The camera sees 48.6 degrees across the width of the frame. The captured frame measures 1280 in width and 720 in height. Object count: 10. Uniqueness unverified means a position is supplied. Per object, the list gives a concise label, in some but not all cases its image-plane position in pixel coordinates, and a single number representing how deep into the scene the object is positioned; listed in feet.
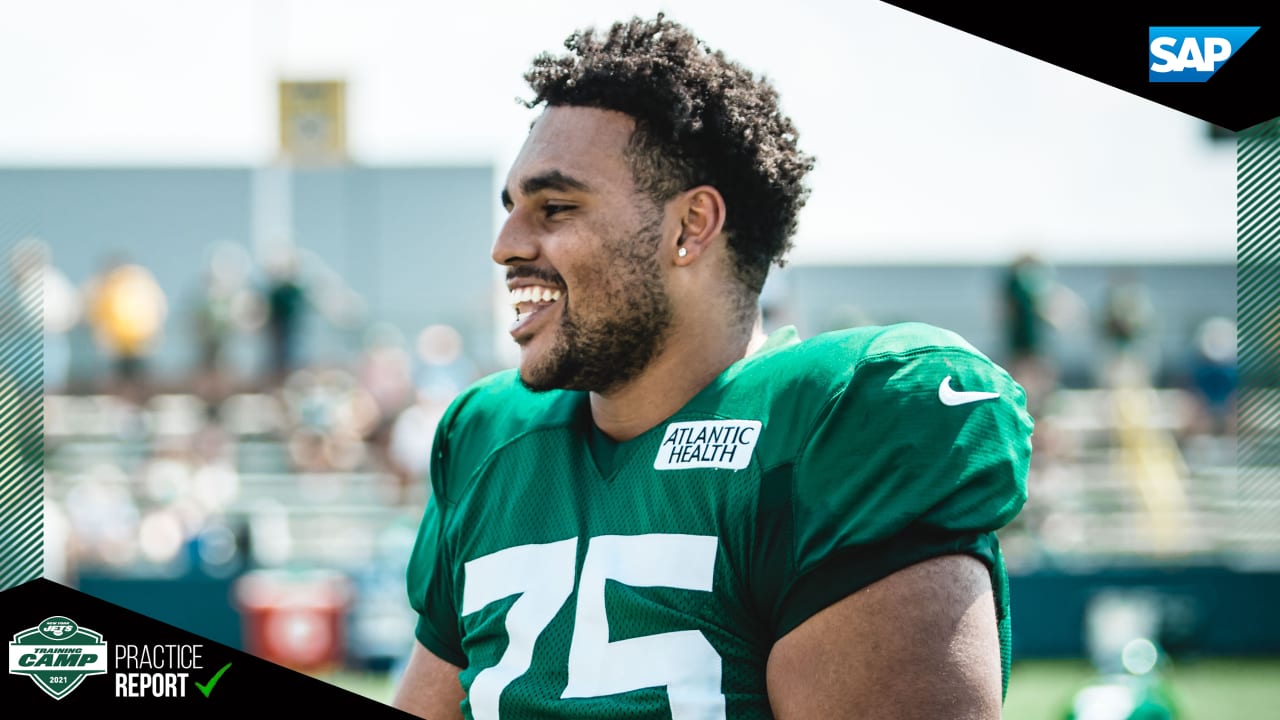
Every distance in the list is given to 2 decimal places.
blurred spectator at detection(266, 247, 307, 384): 38.65
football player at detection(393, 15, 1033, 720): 6.23
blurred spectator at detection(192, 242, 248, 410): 39.42
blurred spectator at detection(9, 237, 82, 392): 31.78
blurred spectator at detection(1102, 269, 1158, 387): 37.47
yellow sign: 38.55
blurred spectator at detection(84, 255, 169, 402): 38.24
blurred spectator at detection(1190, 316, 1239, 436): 39.09
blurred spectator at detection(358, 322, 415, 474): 37.86
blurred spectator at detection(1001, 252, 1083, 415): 34.63
